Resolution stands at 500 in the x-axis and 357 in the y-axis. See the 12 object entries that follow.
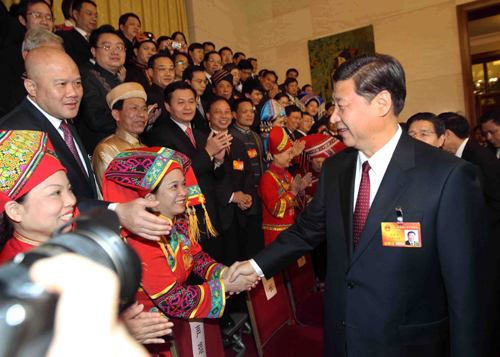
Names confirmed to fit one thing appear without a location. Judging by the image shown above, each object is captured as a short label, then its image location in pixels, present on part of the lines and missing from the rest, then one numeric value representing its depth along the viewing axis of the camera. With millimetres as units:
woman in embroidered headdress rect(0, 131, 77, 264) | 1081
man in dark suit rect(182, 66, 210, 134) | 3540
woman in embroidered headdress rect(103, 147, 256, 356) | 1432
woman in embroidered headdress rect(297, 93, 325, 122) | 6434
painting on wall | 8477
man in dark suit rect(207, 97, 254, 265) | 2980
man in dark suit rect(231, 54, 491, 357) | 1088
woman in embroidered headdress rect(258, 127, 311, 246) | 3074
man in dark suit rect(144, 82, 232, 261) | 2588
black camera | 319
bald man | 1634
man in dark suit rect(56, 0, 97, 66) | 3037
